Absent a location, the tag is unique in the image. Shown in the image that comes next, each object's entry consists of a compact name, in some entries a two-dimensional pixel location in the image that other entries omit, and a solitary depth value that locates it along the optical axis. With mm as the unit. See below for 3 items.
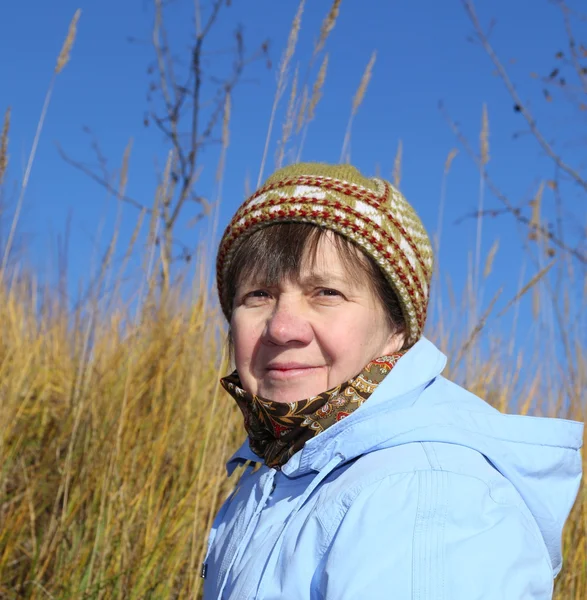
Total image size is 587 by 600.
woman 959
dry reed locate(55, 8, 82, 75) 2695
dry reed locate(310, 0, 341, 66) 2191
